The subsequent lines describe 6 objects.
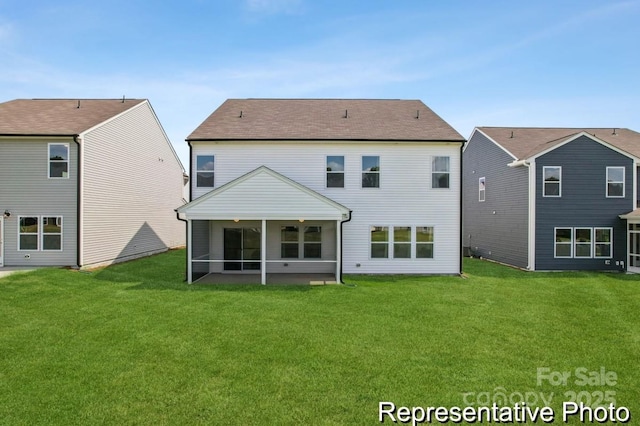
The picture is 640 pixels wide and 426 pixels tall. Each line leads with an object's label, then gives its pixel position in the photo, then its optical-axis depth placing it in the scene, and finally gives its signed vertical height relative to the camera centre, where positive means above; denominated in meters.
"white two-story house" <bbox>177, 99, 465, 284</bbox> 15.93 +0.68
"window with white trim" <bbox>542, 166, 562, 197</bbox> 17.80 +1.52
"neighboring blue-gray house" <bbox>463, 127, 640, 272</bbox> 17.70 +0.34
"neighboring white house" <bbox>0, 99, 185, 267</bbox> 15.80 +1.24
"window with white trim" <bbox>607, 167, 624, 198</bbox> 17.83 +1.51
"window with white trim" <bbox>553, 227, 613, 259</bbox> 17.80 -1.41
